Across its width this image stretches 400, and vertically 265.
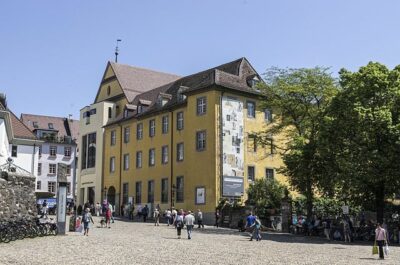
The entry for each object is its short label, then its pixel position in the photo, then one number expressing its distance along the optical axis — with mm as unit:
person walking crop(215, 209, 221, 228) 42581
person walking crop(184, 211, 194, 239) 29516
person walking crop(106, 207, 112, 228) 38044
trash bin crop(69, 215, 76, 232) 33594
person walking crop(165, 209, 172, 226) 41519
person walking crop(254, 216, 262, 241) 30031
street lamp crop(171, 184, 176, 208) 49906
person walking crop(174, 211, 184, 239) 30062
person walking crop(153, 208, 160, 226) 40550
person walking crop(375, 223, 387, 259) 22391
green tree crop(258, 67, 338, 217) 36781
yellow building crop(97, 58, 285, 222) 46125
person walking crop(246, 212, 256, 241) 30606
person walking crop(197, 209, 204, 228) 40438
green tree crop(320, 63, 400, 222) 31172
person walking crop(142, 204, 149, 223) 45812
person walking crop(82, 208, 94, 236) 30797
